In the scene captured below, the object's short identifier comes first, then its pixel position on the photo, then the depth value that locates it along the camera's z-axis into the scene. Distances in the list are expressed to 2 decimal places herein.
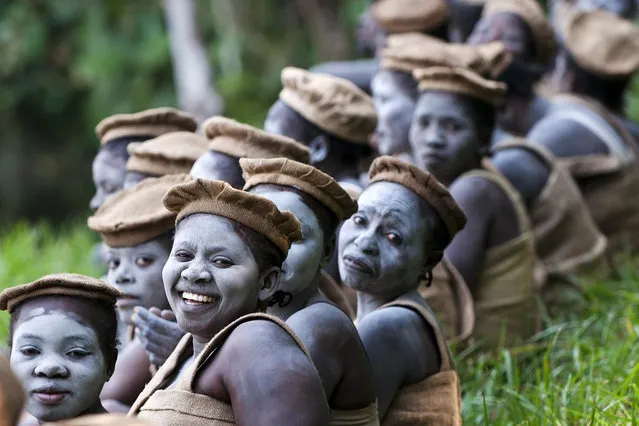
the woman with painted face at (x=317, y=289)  7.59
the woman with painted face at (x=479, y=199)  11.41
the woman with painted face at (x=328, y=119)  11.34
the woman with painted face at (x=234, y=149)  9.51
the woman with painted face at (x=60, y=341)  7.29
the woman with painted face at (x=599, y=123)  14.38
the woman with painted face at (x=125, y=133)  11.86
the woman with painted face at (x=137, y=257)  9.39
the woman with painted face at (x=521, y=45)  15.13
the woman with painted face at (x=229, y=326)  6.55
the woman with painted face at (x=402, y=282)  8.52
